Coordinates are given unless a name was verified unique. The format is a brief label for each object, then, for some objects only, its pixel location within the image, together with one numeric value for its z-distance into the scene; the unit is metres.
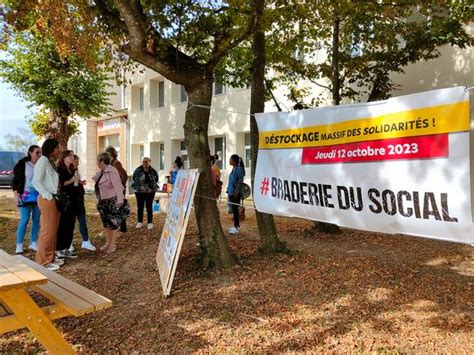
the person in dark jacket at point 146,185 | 8.87
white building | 10.19
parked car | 23.27
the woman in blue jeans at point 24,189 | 6.95
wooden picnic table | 3.05
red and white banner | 3.36
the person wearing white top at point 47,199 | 5.79
